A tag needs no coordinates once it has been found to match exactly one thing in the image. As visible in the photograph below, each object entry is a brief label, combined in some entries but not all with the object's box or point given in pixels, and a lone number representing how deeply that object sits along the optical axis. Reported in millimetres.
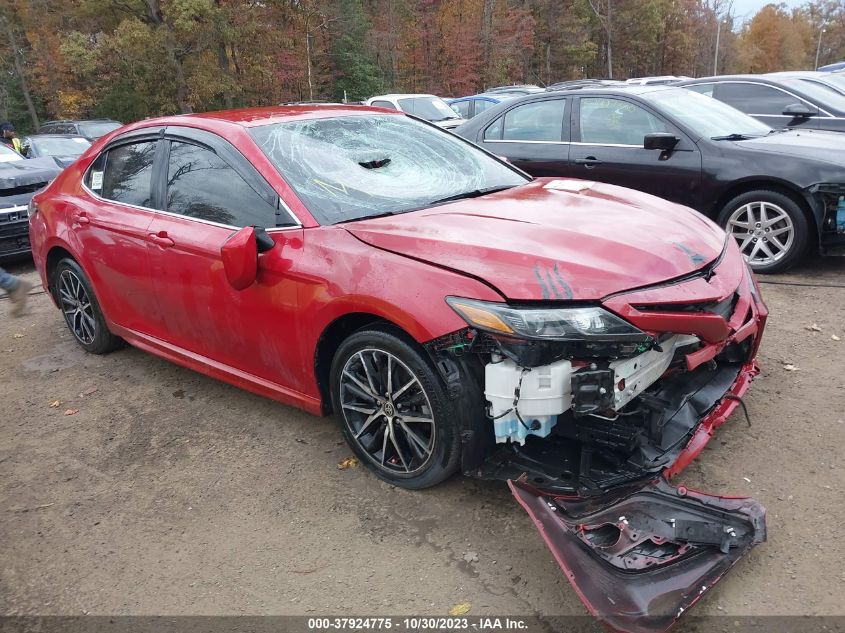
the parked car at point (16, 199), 7824
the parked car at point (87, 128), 17938
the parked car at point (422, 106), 16084
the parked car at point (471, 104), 19719
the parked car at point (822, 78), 9142
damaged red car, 2461
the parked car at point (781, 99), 7828
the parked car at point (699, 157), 5348
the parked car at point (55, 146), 13912
